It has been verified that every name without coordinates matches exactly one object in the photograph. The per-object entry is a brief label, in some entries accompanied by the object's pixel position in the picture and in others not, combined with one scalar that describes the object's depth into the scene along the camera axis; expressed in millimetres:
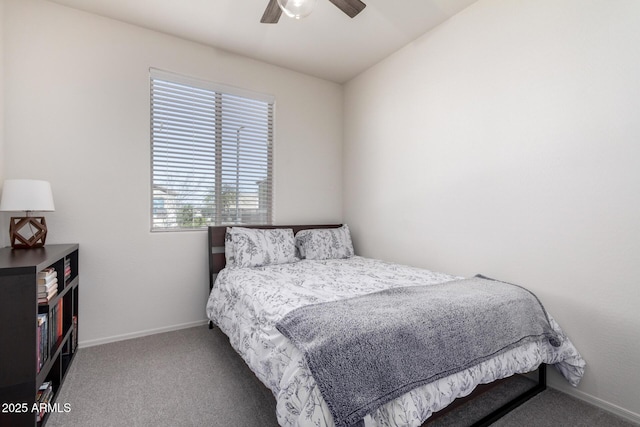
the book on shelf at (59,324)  1973
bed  1208
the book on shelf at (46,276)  1649
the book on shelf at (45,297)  1669
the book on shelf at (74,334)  2339
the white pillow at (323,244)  3230
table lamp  1990
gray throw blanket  1178
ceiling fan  1871
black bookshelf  1409
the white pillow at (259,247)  2811
